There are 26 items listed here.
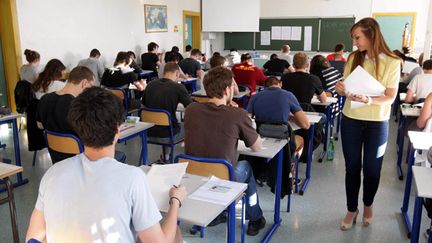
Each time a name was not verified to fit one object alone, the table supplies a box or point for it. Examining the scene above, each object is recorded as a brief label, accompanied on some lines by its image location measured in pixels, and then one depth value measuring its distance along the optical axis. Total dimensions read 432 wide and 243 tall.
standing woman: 2.71
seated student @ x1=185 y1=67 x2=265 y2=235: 2.60
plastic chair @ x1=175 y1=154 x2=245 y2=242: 2.46
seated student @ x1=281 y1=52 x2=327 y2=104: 4.64
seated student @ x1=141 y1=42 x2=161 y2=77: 8.98
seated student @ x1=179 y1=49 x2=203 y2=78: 8.14
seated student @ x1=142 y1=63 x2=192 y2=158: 4.27
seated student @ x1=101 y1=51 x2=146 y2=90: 6.61
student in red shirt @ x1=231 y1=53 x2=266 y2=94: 6.59
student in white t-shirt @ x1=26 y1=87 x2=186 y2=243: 1.39
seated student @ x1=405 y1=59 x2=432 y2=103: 5.00
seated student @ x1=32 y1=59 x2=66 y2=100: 4.56
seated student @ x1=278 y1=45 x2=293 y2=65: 8.99
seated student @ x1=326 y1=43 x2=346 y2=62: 7.55
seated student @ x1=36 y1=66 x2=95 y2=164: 3.32
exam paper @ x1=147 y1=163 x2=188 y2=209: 1.90
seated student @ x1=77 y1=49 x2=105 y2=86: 7.34
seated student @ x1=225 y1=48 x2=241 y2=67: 10.12
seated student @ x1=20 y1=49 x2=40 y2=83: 5.85
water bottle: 4.96
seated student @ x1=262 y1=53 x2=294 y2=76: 8.00
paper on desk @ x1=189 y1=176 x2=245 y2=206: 2.00
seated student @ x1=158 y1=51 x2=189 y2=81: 7.42
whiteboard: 11.27
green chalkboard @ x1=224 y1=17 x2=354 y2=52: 10.63
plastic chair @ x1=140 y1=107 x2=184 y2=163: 4.10
